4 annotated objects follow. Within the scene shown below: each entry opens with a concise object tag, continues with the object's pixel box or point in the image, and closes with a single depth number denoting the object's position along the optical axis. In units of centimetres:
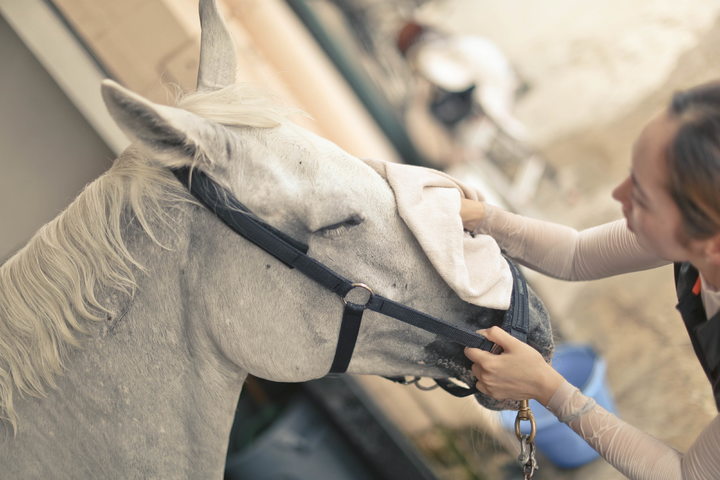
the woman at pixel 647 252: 118
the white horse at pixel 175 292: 140
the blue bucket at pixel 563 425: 285
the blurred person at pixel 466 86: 468
